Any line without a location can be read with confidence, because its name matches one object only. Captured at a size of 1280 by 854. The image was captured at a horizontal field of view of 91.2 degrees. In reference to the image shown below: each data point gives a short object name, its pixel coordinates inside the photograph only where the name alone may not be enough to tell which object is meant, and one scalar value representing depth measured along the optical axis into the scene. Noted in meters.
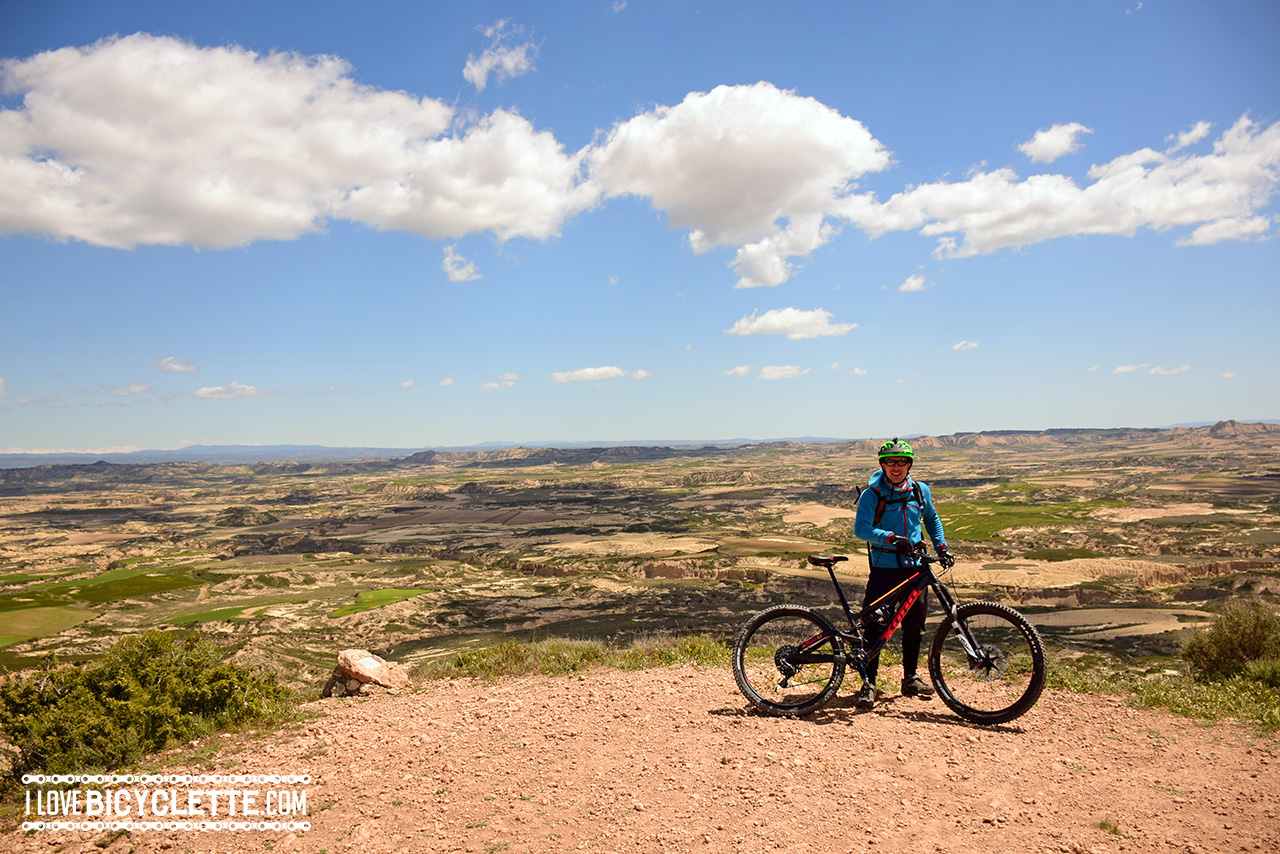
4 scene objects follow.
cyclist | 7.99
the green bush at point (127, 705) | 8.59
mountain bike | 7.89
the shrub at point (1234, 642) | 12.88
